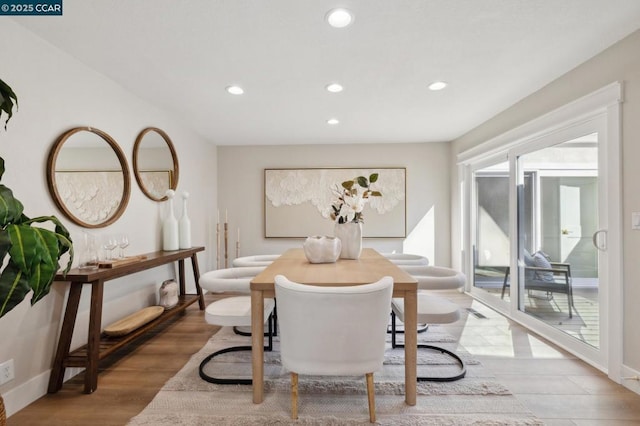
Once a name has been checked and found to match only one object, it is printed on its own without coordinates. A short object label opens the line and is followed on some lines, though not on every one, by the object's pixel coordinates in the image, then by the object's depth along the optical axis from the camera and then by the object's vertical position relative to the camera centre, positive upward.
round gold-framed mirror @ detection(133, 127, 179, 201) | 2.85 +0.54
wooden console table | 1.87 -0.78
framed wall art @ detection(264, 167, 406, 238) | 4.64 +0.18
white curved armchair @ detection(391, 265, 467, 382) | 1.89 -0.64
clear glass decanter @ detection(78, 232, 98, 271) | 2.14 -0.28
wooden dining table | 1.63 -0.45
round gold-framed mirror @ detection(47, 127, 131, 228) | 2.00 +0.29
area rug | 1.62 -1.13
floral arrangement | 2.32 +0.12
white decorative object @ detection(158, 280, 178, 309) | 2.95 -0.81
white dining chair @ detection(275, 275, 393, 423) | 1.40 -0.55
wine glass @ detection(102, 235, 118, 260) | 2.29 -0.23
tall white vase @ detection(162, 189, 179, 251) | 3.10 -0.18
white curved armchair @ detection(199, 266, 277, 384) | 1.90 -0.64
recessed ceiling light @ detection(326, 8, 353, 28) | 1.65 +1.13
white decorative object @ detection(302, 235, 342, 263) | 2.19 -0.27
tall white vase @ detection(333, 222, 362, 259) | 2.43 -0.20
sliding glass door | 2.18 -0.22
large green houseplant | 1.07 -0.15
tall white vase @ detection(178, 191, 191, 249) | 3.27 -0.17
